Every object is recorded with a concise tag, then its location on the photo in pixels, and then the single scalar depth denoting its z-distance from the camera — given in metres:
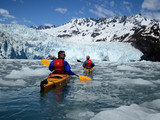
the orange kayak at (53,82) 4.62
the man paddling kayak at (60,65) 5.95
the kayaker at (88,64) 10.98
